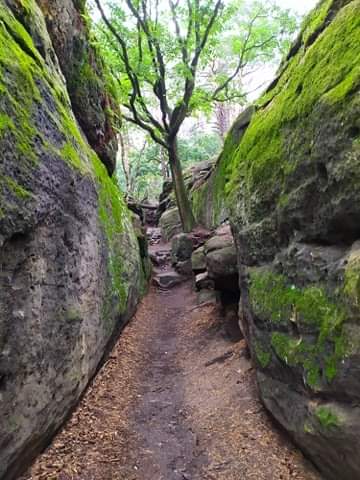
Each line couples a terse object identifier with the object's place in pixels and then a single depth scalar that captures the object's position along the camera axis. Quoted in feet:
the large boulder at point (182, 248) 51.24
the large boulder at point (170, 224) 69.98
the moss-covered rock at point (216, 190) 44.80
